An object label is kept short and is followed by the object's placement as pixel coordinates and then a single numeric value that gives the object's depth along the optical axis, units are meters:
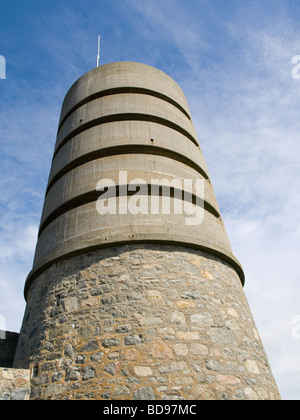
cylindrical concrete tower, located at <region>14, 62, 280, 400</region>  4.07
